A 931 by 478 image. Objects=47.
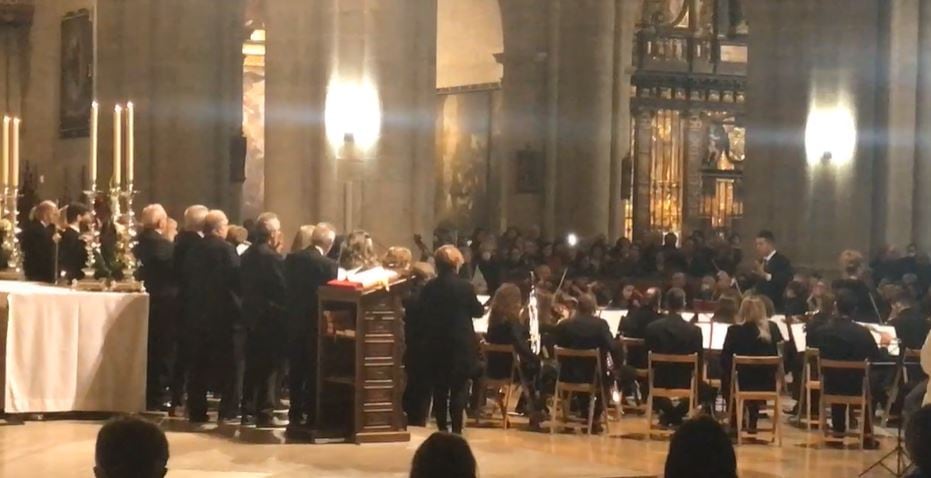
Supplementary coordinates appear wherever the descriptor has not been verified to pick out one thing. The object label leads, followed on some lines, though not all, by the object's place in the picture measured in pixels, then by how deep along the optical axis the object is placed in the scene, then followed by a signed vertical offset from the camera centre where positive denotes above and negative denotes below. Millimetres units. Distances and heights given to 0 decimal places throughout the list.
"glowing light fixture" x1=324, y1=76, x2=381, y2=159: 20188 +834
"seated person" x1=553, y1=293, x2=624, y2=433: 14555 -1332
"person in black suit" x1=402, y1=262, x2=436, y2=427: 13156 -1436
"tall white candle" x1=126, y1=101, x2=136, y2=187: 11617 +252
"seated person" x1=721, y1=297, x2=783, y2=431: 14203 -1327
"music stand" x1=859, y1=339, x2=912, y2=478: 12016 -2049
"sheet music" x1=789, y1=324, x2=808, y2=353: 15912 -1422
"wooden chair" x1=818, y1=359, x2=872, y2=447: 14000 -1757
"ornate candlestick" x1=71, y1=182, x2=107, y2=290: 12641 -707
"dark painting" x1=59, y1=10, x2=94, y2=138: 22719 +1473
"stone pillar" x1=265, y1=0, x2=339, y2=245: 20203 +971
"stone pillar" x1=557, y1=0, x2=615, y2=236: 27438 +1317
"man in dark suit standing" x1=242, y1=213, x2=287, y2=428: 12422 -894
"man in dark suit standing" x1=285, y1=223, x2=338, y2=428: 12328 -992
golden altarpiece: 32844 +1528
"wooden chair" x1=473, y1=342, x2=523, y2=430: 14734 -1731
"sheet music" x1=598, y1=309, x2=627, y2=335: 17095 -1358
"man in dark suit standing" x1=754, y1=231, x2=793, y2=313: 19250 -957
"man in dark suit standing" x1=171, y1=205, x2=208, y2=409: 12789 -760
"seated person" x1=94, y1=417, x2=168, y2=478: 5012 -853
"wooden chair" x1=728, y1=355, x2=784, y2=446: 13984 -1737
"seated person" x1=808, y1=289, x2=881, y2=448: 14219 -1345
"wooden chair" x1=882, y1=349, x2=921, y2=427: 14578 -1697
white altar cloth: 12133 -1303
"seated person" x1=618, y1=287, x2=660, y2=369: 15602 -1273
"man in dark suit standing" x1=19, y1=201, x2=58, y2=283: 14156 -597
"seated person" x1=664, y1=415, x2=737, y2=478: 5152 -839
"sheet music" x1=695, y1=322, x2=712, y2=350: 15527 -1357
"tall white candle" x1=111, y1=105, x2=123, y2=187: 11492 +223
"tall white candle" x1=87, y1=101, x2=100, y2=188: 11547 +154
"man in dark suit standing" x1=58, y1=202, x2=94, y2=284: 13836 -634
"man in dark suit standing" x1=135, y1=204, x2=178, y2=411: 13031 -859
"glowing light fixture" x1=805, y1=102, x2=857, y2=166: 23125 +844
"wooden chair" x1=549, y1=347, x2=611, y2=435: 14422 -1788
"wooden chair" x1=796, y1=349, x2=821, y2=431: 14828 -1764
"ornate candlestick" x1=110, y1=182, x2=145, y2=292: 12586 -561
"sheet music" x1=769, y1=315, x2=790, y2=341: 16239 -1341
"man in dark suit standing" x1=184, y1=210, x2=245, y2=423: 12602 -984
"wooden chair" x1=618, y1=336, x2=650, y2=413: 15406 -1508
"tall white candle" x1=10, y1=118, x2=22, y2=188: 12328 +108
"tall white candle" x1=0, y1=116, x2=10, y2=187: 12312 +176
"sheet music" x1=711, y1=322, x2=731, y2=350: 15344 -1353
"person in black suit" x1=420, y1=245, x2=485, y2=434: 12328 -1041
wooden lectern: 11969 -1359
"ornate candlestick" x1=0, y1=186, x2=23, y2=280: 13943 -609
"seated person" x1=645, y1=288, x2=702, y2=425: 14453 -1349
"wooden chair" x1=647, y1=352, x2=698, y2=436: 14172 -1716
